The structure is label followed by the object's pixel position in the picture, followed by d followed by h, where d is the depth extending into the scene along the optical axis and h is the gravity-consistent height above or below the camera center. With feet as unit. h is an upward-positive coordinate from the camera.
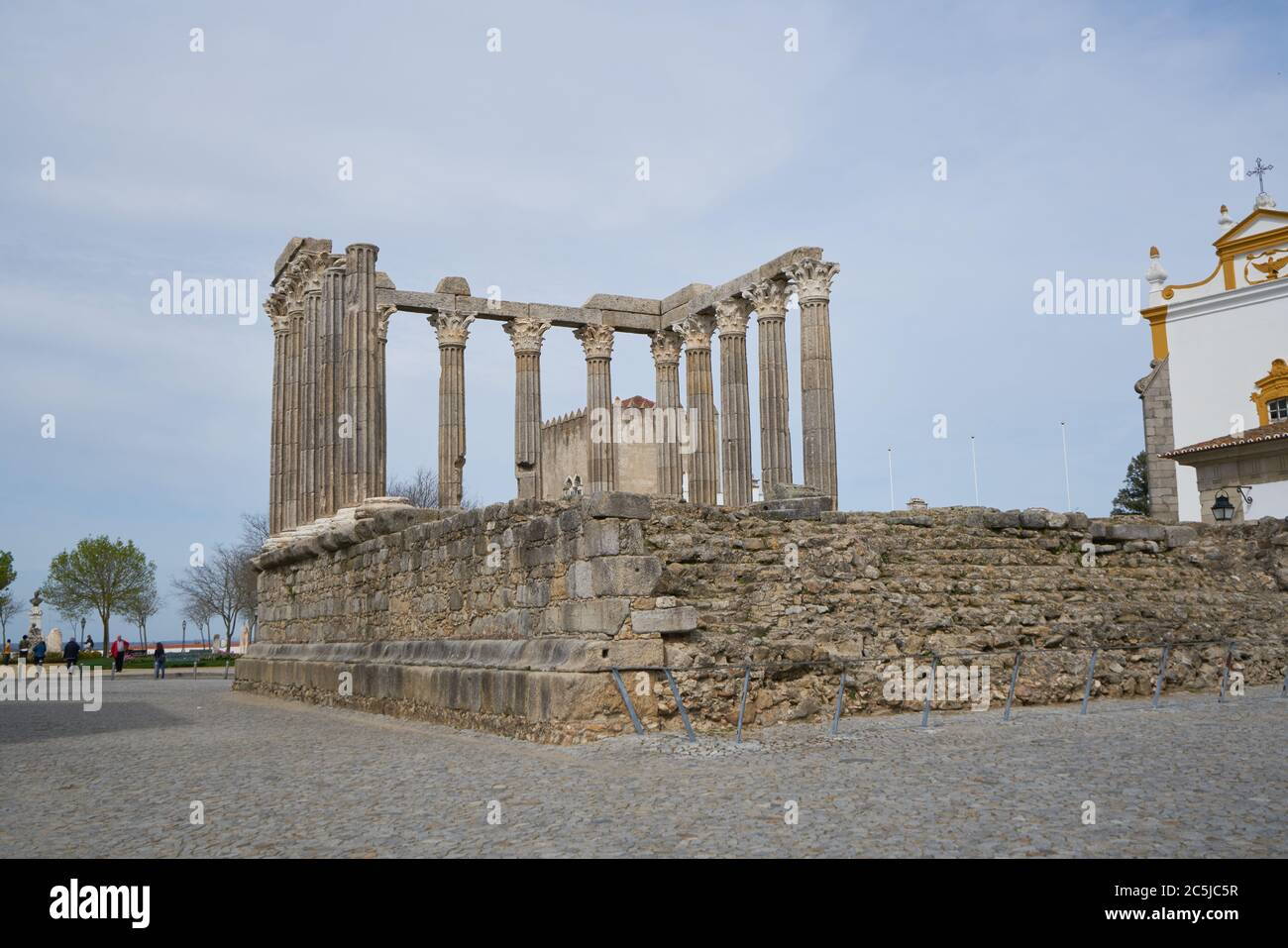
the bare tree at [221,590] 185.16 +3.08
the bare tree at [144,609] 200.44 +0.29
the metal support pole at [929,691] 33.55 -2.90
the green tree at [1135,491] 169.89 +14.53
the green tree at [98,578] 188.24 +5.54
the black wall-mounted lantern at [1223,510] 66.90 +4.50
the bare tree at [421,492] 169.37 +16.45
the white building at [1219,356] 108.17 +21.96
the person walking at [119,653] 118.01 -4.13
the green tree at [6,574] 182.39 +6.22
